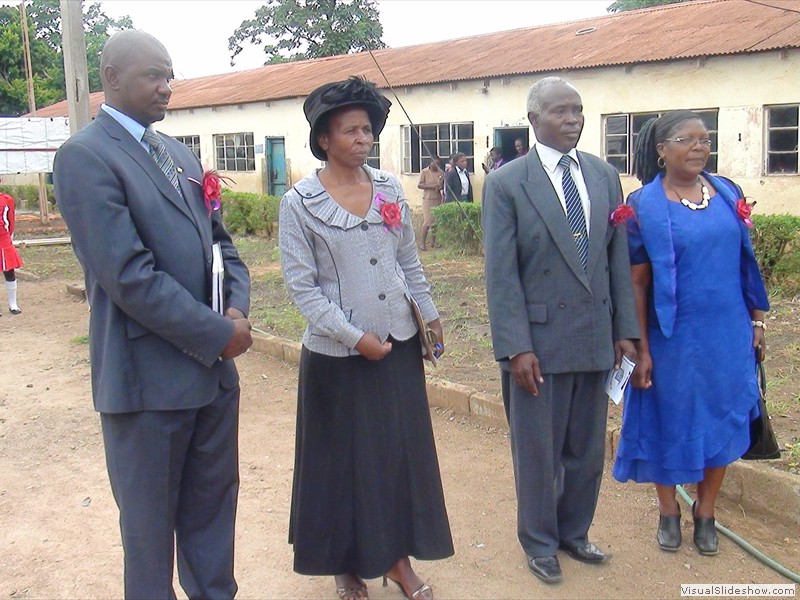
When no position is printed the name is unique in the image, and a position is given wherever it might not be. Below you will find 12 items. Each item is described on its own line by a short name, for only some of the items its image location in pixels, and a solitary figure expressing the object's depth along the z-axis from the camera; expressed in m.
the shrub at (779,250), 8.73
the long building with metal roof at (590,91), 12.31
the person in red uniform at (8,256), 9.83
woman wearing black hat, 3.04
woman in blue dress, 3.39
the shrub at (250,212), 16.92
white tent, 16.72
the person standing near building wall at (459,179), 14.82
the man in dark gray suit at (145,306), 2.44
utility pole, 7.84
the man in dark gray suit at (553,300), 3.28
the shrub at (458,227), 13.04
